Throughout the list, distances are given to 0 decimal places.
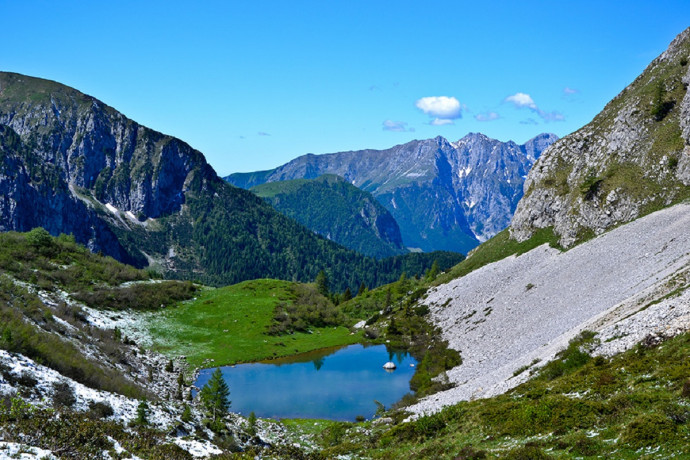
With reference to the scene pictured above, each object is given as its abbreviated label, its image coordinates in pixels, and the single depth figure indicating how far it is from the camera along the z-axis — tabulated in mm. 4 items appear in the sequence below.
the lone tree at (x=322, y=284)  171500
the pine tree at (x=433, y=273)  167812
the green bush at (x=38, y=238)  101562
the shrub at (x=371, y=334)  117562
